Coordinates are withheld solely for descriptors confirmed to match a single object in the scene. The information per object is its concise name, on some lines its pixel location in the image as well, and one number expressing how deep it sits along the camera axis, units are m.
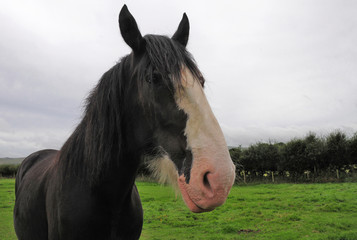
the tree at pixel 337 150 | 29.50
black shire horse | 1.74
